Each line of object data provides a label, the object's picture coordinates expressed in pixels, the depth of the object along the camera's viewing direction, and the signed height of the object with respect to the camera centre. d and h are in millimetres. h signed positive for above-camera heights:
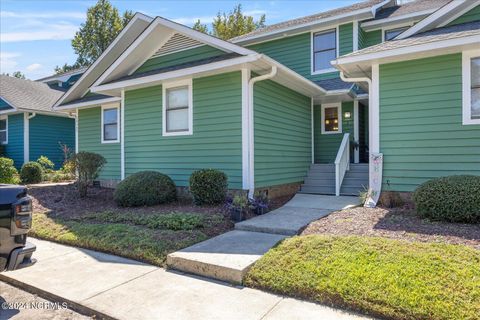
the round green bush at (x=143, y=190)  8445 -834
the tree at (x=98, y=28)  32312 +12559
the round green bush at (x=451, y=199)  5621 -710
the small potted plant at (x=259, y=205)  7534 -1072
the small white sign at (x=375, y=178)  7578 -455
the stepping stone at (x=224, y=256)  4328 -1385
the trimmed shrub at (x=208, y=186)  7797 -654
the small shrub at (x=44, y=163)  15923 -257
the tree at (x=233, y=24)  28062 +11257
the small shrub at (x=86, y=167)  9703 -272
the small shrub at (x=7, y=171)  13039 -540
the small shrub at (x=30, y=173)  14469 -663
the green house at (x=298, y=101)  7105 +1574
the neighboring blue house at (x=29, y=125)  16969 +1717
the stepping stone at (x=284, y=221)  6047 -1236
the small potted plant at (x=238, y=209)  6922 -1052
